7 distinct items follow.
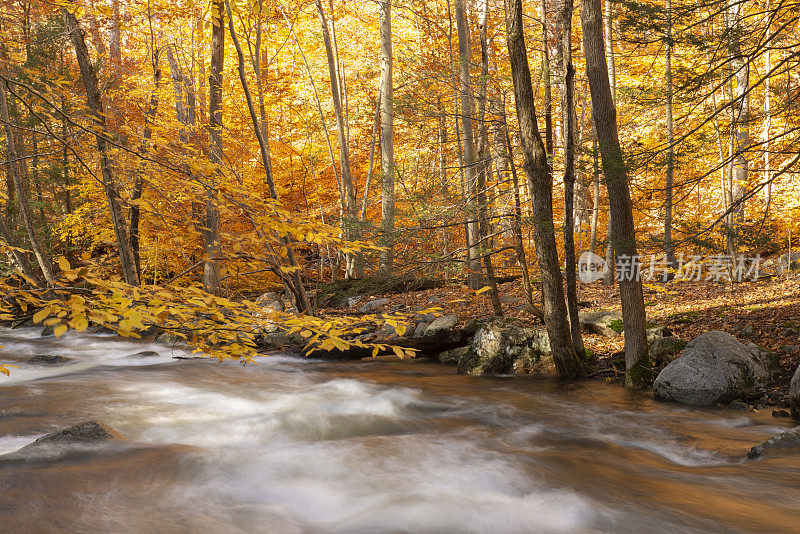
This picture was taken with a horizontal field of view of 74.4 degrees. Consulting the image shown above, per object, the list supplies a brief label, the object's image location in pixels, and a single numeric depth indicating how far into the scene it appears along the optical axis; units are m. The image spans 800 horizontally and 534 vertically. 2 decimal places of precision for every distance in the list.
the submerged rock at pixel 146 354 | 9.73
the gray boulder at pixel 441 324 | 9.63
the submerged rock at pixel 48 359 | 9.10
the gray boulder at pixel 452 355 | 9.38
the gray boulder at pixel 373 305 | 12.49
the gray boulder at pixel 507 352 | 8.38
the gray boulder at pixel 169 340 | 10.45
